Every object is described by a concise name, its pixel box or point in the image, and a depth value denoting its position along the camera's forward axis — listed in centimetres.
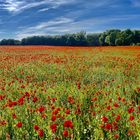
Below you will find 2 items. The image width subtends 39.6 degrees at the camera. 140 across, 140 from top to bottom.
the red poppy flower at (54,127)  283
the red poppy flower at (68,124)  290
